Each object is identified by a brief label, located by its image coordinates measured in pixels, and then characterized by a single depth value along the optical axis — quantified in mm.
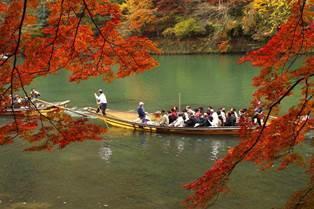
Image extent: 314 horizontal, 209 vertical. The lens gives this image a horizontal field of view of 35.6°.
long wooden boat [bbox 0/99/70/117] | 21038
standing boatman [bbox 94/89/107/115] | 20828
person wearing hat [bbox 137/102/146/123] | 19194
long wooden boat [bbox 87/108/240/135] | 17344
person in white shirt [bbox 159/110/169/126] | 18406
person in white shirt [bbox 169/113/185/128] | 18062
